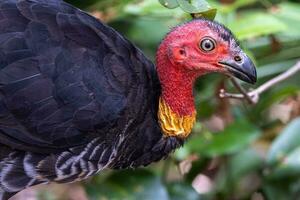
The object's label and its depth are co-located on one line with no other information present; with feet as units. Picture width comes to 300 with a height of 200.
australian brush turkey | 12.99
